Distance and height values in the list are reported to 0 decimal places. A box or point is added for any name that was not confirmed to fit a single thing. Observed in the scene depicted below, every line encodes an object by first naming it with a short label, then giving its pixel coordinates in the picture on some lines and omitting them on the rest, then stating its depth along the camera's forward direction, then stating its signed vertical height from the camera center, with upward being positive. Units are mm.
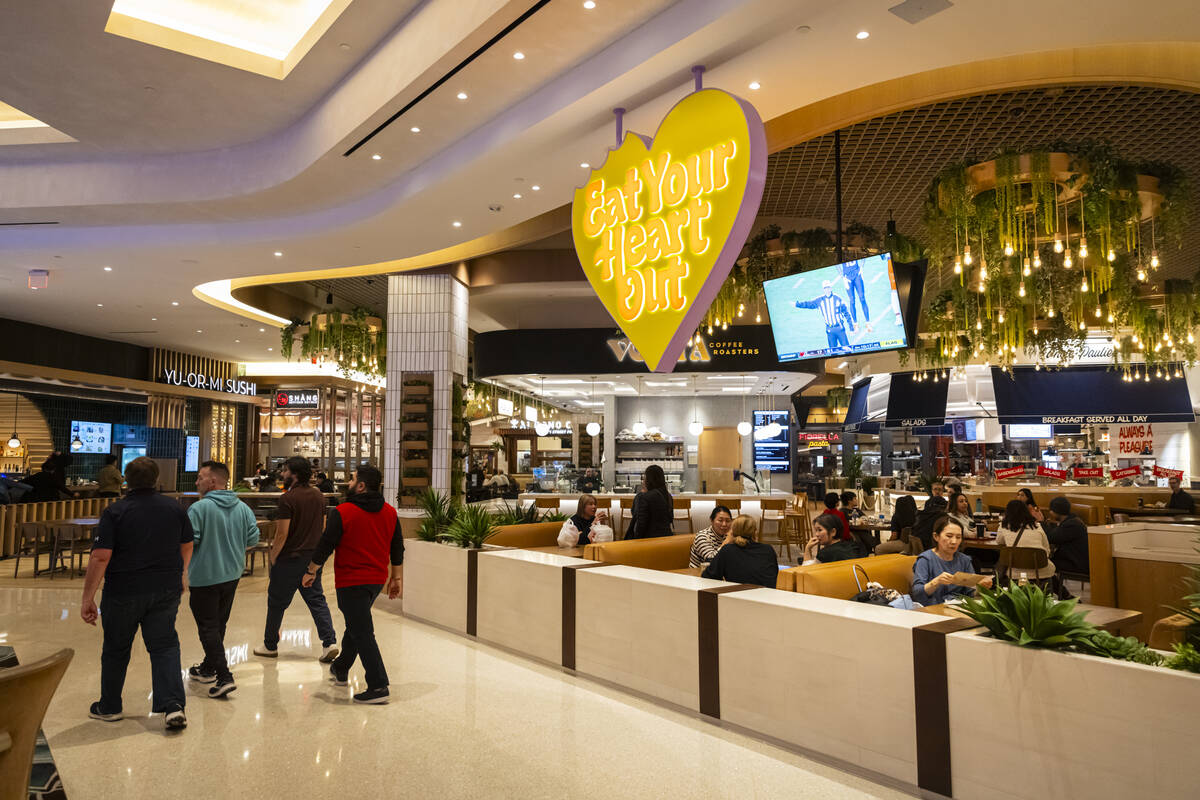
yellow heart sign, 3701 +1180
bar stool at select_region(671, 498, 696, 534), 12811 -1275
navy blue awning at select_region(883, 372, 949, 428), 19203 +842
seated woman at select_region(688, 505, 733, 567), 6488 -907
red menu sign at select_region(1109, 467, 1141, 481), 17062 -919
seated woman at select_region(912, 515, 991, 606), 4793 -875
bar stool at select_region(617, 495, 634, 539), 12625 -1265
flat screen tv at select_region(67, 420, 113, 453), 15734 +138
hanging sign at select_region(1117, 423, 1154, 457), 19078 -165
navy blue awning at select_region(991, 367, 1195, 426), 17531 +825
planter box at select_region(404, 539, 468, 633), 6629 -1334
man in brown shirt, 5754 -882
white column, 10984 +1341
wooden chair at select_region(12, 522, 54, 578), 9664 -1373
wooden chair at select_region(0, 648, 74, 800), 2086 -772
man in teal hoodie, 4891 -821
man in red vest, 4793 -789
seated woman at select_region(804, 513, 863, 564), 5699 -870
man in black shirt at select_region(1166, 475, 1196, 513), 11961 -1112
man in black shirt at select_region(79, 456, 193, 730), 4211 -806
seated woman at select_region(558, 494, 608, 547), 7964 -851
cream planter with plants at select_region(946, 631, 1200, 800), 2705 -1137
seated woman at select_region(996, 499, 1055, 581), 7516 -967
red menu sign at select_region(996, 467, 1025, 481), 17859 -931
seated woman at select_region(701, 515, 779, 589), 4980 -825
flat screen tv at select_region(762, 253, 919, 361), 5258 +917
